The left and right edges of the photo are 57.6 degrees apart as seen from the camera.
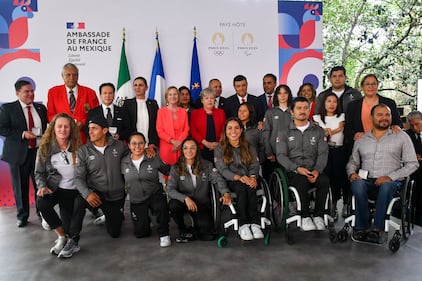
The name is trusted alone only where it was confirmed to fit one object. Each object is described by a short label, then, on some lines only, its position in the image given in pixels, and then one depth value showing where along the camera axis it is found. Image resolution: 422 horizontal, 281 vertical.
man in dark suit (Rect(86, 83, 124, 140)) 3.87
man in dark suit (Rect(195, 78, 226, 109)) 4.60
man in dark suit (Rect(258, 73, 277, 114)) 4.52
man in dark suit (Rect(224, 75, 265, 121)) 4.32
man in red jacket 4.03
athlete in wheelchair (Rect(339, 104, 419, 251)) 3.02
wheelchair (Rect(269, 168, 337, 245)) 3.10
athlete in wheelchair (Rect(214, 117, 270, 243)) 3.11
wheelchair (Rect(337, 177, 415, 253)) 2.92
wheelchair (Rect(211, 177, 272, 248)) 3.11
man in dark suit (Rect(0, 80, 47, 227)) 3.82
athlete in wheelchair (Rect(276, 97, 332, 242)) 3.13
